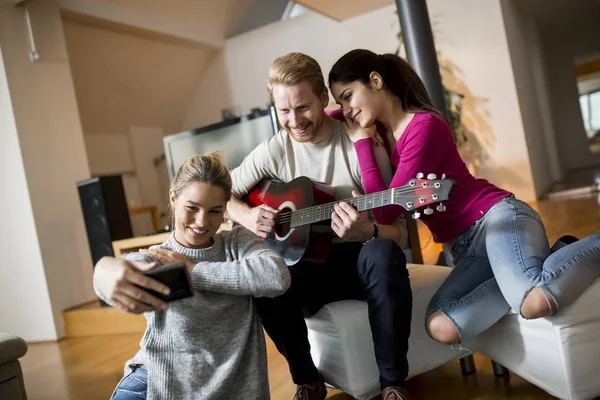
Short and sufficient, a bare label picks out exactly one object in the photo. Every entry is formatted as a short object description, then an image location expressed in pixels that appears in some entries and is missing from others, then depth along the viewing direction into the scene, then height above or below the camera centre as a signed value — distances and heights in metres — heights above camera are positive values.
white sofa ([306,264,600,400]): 1.26 -0.47
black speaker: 3.66 +0.08
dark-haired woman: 1.28 -0.18
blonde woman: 1.29 -0.24
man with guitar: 1.42 -0.18
